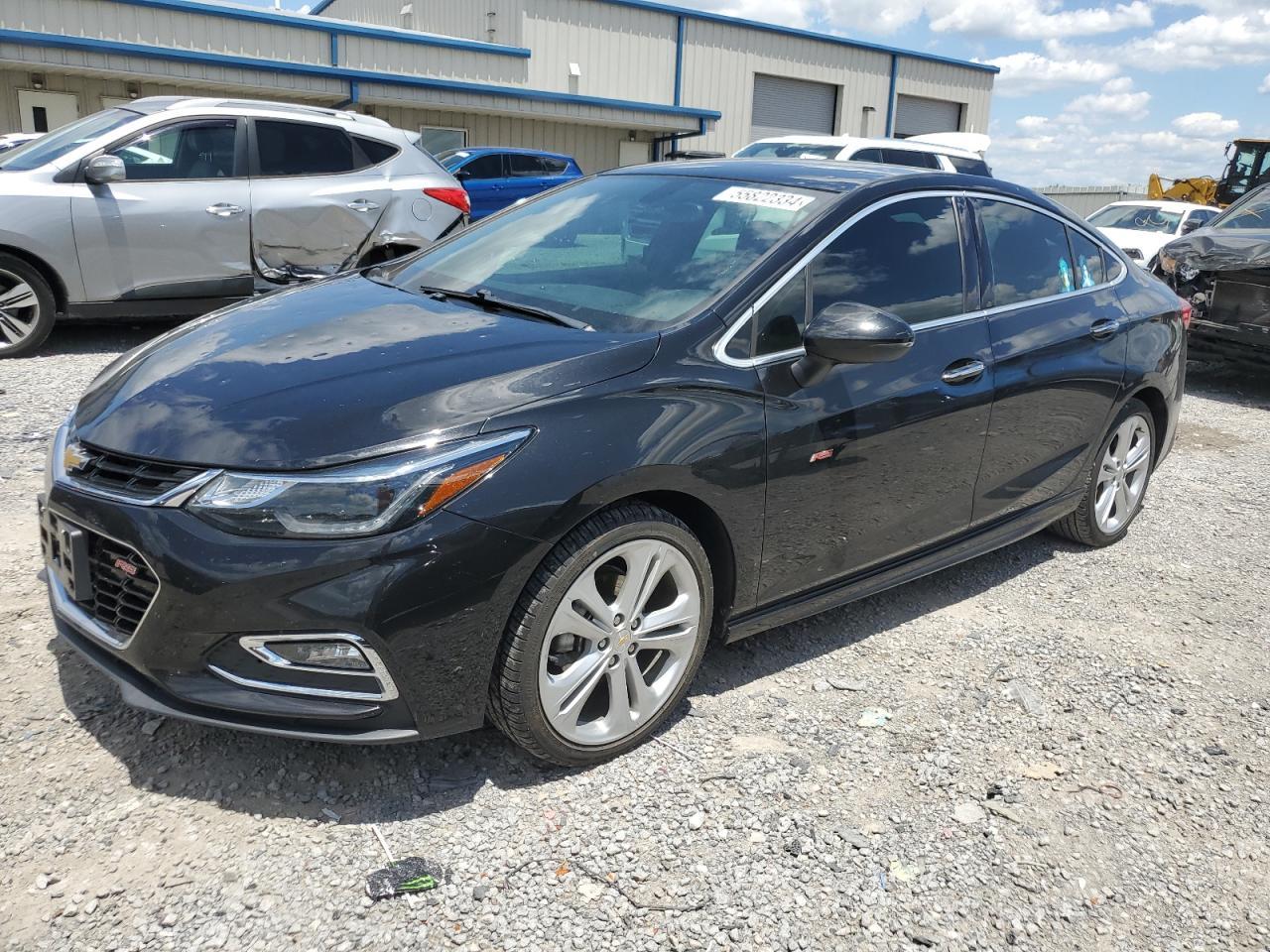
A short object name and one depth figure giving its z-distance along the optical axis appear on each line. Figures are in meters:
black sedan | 2.45
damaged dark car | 8.20
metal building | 17.19
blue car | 15.78
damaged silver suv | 6.96
